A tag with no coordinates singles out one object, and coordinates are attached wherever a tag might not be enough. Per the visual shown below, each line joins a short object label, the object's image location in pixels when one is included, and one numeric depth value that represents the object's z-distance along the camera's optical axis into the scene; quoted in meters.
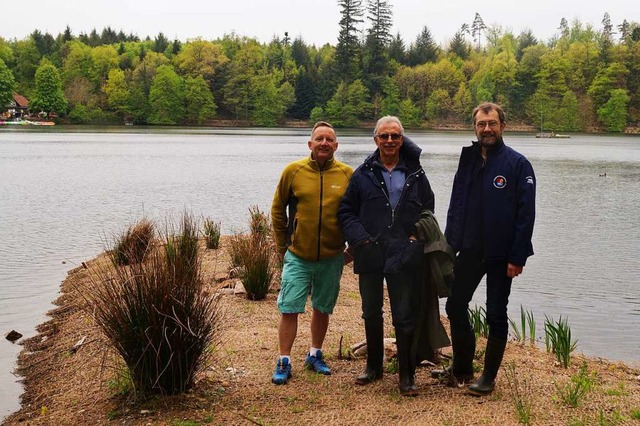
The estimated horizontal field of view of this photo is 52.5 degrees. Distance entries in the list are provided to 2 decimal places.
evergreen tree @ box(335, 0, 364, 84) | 114.70
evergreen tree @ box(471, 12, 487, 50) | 158.00
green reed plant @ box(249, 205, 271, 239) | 10.59
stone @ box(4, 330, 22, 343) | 7.29
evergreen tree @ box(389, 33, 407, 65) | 126.81
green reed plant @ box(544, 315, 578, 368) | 5.72
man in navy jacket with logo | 4.25
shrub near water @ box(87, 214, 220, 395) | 4.19
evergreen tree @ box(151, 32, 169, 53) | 138.12
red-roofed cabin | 102.75
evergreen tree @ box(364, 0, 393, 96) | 115.31
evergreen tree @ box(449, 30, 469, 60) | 140.00
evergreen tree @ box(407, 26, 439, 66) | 129.12
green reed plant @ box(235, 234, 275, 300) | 7.65
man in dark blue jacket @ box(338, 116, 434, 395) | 4.38
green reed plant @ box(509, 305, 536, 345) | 7.30
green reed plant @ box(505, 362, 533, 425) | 3.98
